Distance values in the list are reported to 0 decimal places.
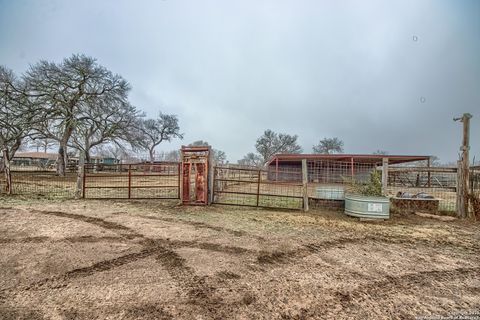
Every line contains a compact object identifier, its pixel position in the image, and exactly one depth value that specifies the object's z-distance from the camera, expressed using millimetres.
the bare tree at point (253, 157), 60638
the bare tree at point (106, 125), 22594
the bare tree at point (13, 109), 19312
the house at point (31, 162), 39412
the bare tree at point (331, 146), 56312
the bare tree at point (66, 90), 19953
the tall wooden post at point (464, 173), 7754
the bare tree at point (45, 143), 26781
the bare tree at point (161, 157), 25112
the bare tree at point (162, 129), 43734
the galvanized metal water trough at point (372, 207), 7066
